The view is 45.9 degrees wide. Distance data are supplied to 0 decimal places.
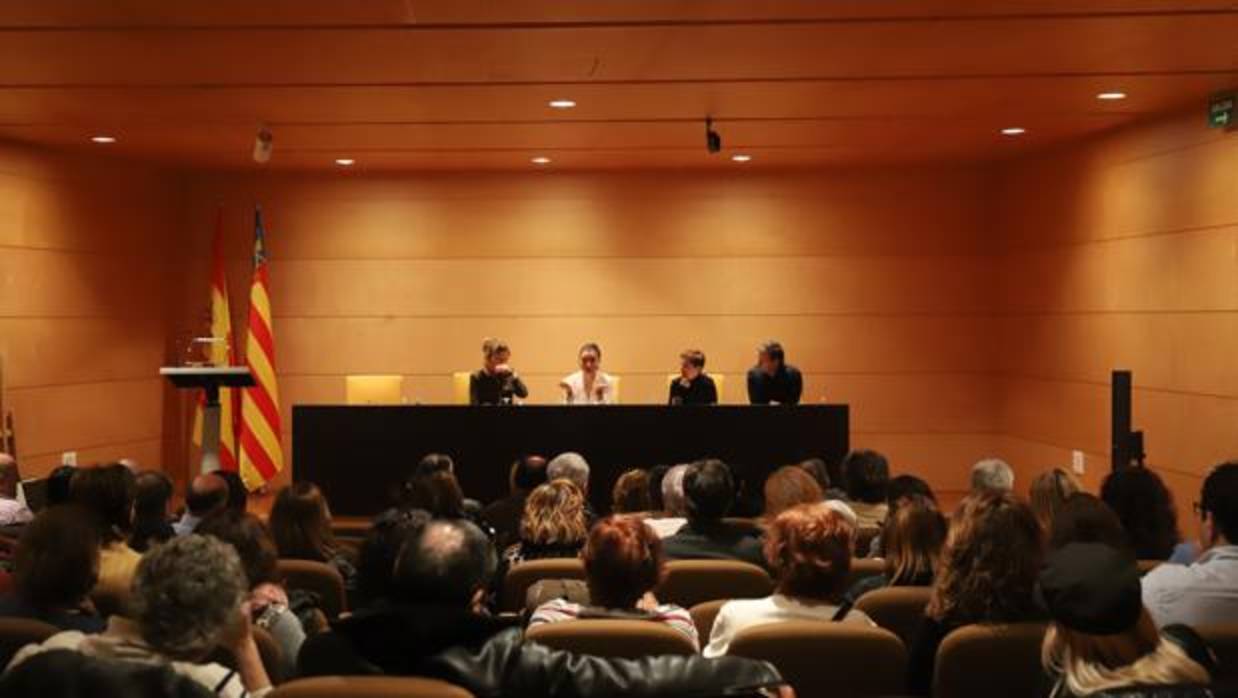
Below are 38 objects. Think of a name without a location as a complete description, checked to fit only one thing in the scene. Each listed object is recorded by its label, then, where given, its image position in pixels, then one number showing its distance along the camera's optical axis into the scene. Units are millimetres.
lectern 9773
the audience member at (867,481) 6555
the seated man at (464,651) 2666
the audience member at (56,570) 3516
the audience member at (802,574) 3811
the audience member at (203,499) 5625
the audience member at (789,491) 5645
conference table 10211
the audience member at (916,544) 4328
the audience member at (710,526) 5359
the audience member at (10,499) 6305
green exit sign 9195
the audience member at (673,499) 6279
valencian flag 12445
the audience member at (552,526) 5395
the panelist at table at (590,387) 11273
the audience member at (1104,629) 2502
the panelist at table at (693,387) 10805
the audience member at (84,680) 2402
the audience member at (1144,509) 5082
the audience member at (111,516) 4355
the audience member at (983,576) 3535
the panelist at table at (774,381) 10922
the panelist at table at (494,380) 11008
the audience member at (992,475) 6035
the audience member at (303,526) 5094
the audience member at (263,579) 3740
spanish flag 12844
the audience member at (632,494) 6496
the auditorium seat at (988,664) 3416
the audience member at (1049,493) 5191
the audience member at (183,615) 2688
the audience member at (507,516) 6730
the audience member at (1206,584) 3912
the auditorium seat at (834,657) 3422
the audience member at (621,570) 3670
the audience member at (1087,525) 4160
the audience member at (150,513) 5367
